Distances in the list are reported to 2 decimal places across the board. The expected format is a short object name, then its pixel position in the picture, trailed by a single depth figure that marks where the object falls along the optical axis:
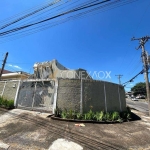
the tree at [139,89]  61.59
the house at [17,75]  18.27
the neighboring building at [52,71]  12.27
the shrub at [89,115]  7.41
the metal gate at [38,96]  8.75
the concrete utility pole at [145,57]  13.13
